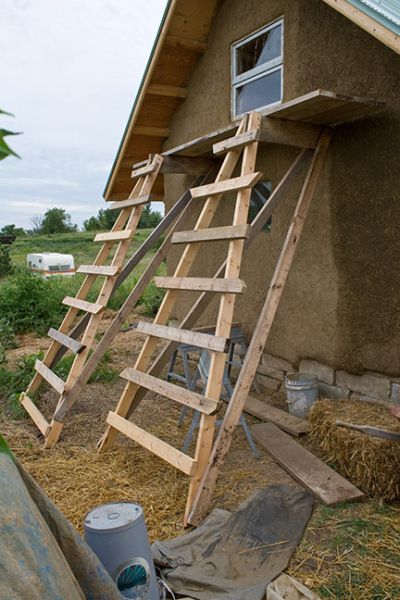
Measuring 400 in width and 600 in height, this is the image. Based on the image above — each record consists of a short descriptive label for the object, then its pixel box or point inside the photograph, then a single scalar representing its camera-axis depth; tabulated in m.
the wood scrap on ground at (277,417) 5.05
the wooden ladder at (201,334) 3.80
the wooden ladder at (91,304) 5.30
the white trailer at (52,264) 17.36
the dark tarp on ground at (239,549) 2.96
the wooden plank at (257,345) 3.72
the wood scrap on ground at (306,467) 3.81
